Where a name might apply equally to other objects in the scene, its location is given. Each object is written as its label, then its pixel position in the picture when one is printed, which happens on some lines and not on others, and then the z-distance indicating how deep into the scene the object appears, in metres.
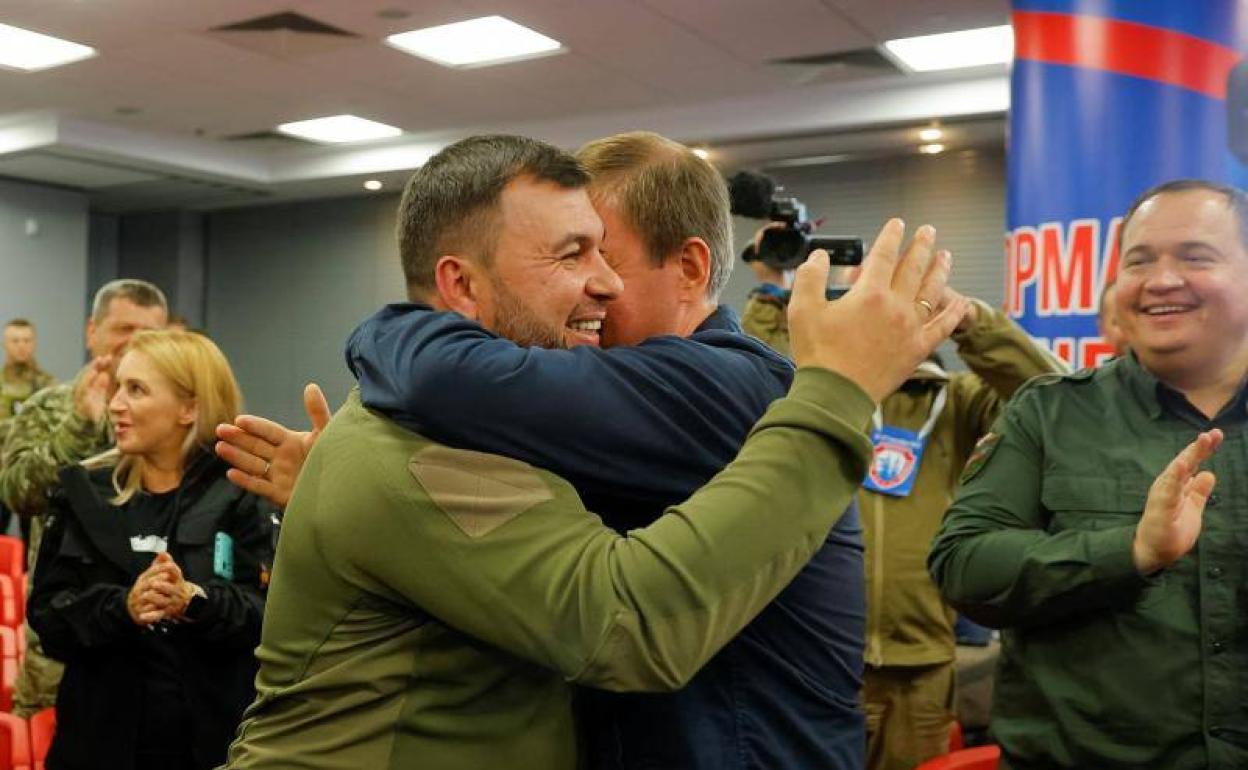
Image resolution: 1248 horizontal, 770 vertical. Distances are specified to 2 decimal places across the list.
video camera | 3.02
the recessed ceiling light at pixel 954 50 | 6.77
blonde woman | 2.43
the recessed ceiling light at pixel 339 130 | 9.21
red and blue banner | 3.37
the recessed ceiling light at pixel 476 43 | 6.71
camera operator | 3.04
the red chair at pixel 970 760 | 2.07
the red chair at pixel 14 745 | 2.76
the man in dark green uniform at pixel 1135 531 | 1.56
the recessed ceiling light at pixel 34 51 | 7.04
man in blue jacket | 1.05
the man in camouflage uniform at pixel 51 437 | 3.44
